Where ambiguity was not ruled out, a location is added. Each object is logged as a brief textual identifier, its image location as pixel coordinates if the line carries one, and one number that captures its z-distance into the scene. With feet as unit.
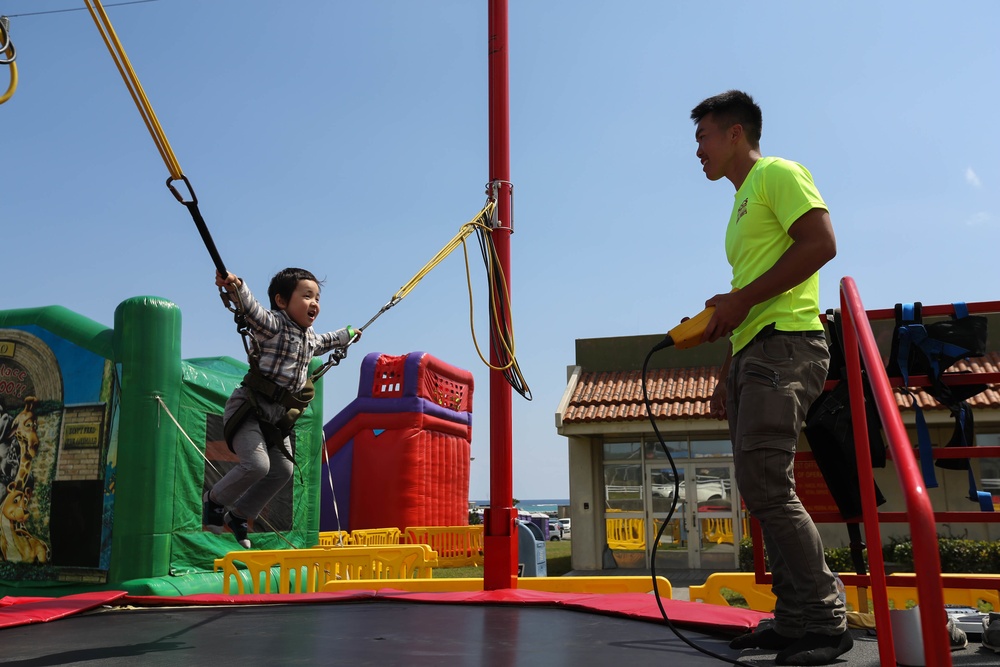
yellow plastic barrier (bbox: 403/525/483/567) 52.03
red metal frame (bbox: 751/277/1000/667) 4.24
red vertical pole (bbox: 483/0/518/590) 16.30
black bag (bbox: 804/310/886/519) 9.70
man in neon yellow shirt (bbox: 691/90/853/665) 8.26
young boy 12.26
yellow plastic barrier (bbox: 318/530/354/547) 43.24
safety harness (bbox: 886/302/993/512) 10.75
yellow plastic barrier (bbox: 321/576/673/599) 17.10
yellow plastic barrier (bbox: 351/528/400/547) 45.56
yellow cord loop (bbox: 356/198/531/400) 16.49
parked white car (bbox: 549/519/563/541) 116.78
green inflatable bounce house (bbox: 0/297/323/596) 27.61
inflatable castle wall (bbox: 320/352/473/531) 53.67
